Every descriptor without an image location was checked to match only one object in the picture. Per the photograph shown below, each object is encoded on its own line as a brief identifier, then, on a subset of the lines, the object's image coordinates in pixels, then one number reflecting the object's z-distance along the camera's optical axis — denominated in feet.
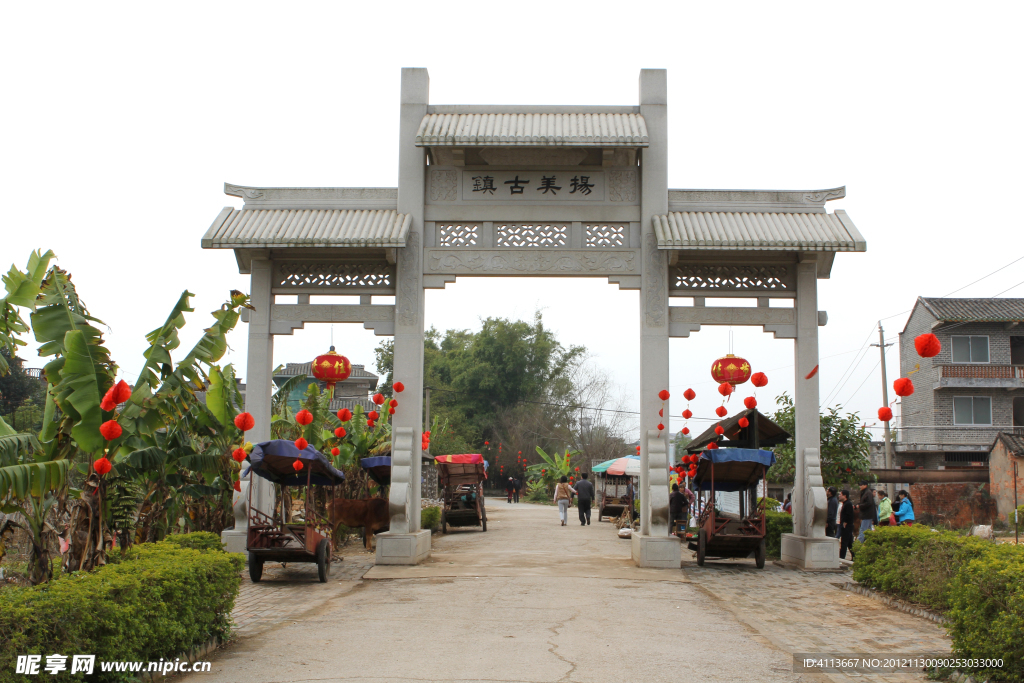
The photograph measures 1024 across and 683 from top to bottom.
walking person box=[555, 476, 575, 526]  80.18
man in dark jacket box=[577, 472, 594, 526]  79.71
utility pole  89.71
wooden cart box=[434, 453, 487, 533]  73.00
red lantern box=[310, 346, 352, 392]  43.23
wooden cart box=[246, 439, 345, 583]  39.14
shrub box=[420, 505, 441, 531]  71.36
